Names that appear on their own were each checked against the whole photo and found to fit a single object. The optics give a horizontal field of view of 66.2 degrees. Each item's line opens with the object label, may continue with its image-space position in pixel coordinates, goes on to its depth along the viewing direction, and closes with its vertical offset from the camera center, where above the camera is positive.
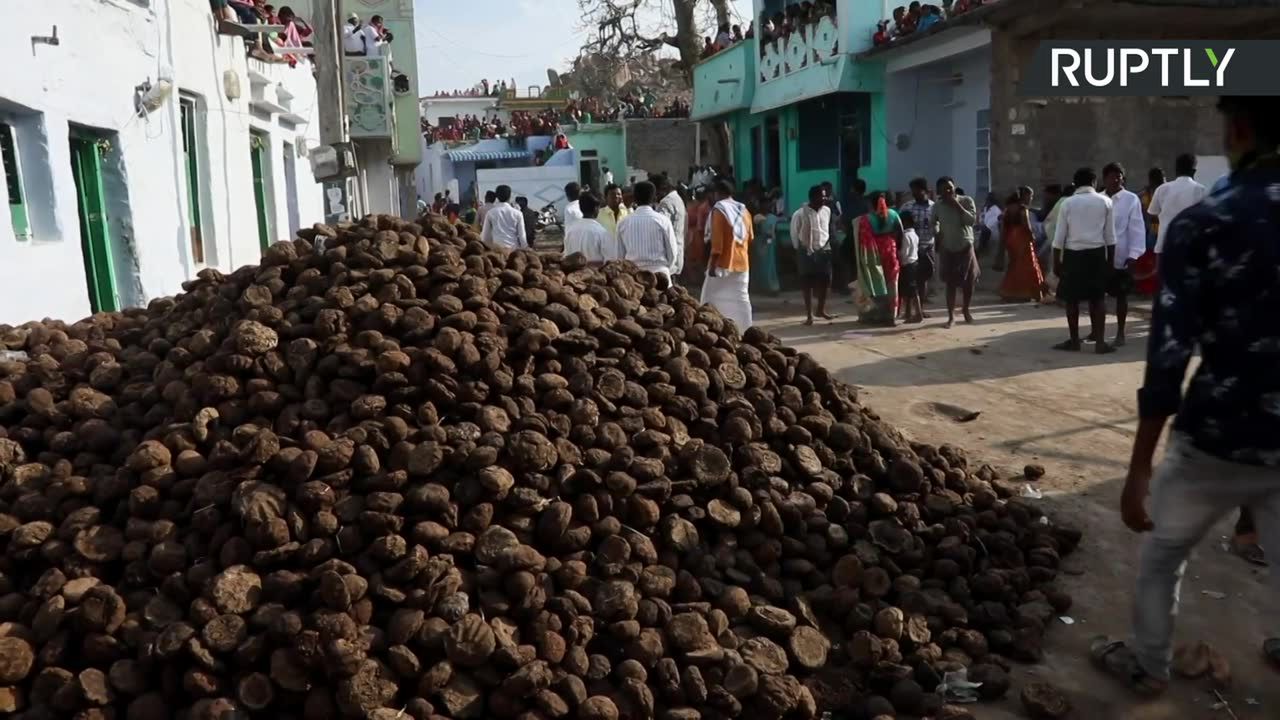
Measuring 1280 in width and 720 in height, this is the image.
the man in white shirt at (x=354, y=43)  18.12 +3.56
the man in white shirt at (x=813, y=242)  11.18 -0.32
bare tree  21.83 +4.33
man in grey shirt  10.03 -0.35
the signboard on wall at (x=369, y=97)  18.42 +2.64
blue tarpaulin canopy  33.84 +2.56
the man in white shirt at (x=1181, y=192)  8.91 +0.03
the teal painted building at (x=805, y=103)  17.58 +2.24
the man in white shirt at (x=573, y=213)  8.79 +0.12
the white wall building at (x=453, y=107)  51.16 +6.46
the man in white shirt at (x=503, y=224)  10.41 +0.05
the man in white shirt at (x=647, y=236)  7.93 -0.11
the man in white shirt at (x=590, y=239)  8.33 -0.11
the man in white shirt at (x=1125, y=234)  8.70 -0.32
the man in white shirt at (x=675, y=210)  10.49 +0.12
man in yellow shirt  10.54 +0.16
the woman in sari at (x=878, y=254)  10.36 -0.45
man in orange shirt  8.23 -0.34
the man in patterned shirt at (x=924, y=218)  10.72 -0.10
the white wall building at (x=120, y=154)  6.78 +0.81
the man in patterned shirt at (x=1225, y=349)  2.66 -0.43
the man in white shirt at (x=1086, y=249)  8.38 -0.42
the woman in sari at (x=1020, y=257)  11.21 -0.63
